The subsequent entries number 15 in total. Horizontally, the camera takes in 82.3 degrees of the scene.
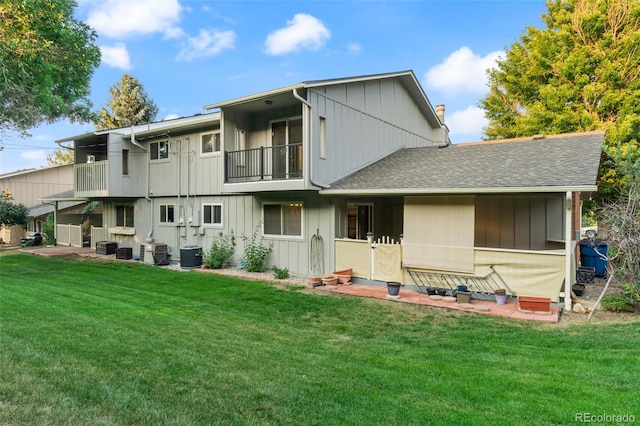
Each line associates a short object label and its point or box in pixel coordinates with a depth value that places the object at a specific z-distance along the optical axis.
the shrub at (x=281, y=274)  10.71
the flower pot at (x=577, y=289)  8.46
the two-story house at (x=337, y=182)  8.70
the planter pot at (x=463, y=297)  7.97
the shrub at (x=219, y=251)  12.39
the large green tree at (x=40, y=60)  6.13
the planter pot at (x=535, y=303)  7.09
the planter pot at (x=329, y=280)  9.79
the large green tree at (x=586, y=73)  14.27
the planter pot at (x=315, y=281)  9.68
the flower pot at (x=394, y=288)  8.59
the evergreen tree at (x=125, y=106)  32.22
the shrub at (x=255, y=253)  11.62
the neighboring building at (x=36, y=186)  24.72
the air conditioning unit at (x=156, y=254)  13.64
